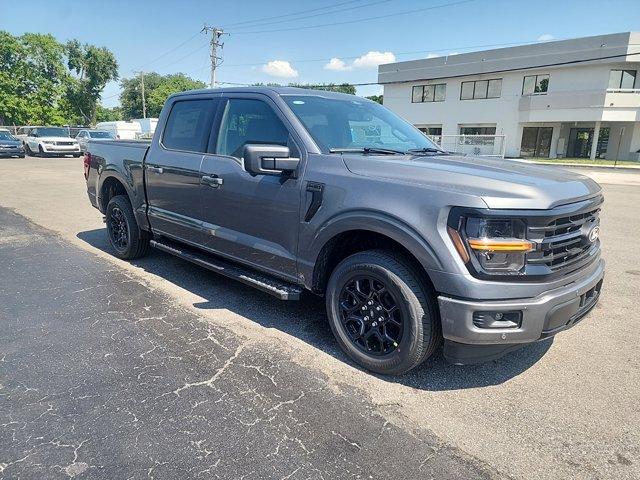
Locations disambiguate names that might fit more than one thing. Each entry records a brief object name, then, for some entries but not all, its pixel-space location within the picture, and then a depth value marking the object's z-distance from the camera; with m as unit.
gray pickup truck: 2.65
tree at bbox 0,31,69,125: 50.44
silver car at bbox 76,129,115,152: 28.20
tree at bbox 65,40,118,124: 58.56
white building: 30.75
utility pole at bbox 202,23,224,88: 41.52
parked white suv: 25.73
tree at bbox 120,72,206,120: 86.66
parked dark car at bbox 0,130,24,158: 24.08
